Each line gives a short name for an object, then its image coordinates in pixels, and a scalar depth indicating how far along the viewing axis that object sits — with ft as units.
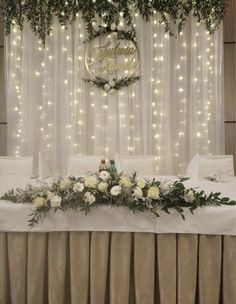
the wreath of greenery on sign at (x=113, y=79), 13.85
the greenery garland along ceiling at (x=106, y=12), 13.30
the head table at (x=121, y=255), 5.90
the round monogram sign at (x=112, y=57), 13.97
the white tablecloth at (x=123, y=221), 5.84
